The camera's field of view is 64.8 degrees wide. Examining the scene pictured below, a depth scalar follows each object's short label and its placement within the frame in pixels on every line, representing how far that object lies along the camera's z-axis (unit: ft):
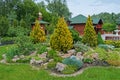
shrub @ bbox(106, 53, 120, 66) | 19.06
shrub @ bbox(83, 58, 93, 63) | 19.37
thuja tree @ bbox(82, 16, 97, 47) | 26.91
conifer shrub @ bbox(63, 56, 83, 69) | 18.30
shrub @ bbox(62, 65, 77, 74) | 17.36
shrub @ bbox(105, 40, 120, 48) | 33.43
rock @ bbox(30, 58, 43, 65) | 19.66
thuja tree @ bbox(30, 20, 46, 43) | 31.75
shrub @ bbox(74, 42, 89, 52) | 22.66
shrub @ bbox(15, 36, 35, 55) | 23.50
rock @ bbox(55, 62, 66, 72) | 17.73
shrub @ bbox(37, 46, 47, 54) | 22.75
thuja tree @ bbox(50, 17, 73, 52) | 23.32
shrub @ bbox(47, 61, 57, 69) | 18.43
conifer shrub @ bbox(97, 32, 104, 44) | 29.21
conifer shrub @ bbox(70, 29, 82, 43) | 27.89
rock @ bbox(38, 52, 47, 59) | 21.21
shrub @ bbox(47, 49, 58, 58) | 21.11
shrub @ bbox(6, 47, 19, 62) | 22.18
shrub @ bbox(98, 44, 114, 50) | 24.48
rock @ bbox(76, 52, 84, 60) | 19.97
